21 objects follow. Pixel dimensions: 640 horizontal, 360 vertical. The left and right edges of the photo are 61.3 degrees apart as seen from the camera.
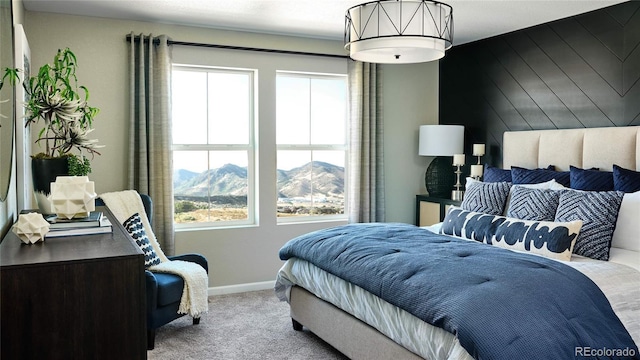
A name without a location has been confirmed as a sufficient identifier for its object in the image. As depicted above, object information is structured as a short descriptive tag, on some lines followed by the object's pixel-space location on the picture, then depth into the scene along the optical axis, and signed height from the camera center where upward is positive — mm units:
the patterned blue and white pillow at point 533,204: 3582 -339
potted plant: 2619 +75
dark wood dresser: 1533 -439
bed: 2404 -677
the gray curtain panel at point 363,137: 5480 +180
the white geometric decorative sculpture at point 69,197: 2258 -172
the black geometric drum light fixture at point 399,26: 2822 +686
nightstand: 5430 -563
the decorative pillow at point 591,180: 3715 -179
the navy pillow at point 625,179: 3547 -169
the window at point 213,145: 5023 +95
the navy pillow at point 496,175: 4529 -175
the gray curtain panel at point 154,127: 4621 +246
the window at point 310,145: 5398 +101
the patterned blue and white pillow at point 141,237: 3918 -592
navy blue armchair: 3585 -981
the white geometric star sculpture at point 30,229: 1924 -262
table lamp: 5457 +35
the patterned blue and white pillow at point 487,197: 4020 -329
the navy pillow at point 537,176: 4062 -168
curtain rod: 4764 +1000
